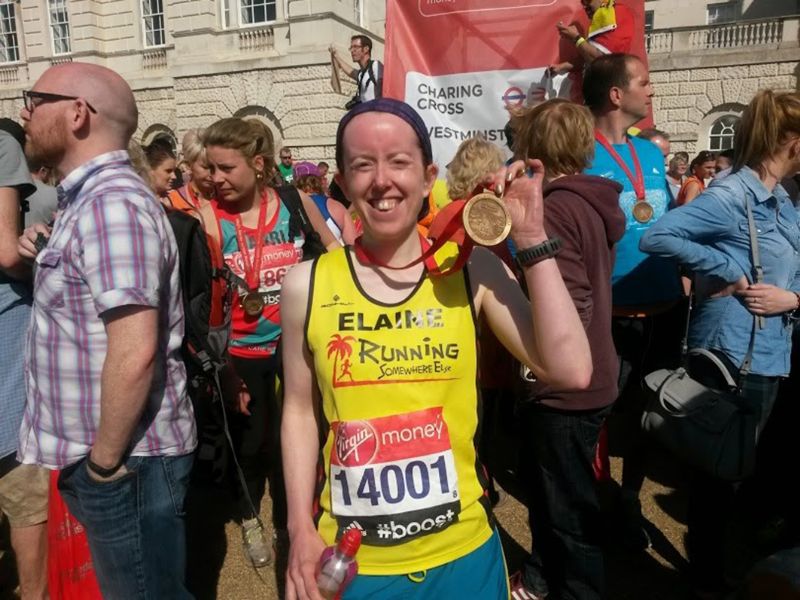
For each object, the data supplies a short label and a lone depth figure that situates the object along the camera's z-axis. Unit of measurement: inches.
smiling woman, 58.8
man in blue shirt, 120.3
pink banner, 161.5
